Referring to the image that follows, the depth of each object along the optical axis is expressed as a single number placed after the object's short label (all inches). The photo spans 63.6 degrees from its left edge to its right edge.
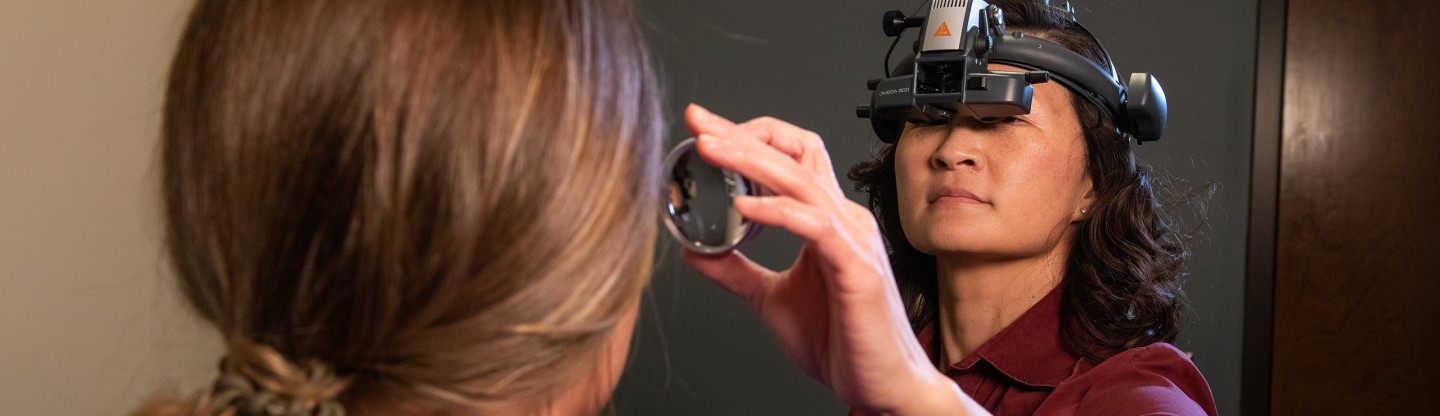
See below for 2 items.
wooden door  80.9
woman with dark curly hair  42.0
